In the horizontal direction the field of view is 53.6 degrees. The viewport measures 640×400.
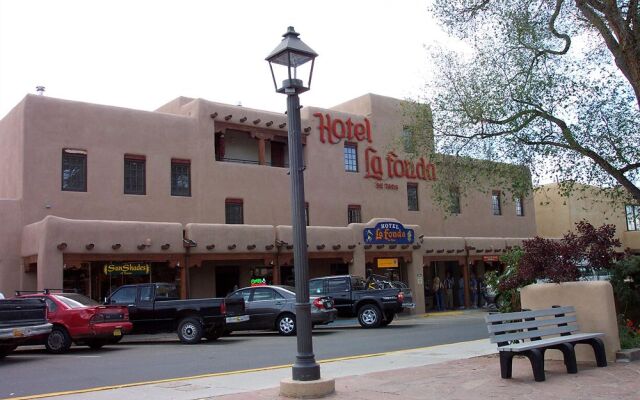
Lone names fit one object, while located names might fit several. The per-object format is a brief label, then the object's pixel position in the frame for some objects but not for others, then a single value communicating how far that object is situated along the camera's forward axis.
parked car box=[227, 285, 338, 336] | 20.05
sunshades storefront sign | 23.16
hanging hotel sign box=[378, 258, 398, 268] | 30.58
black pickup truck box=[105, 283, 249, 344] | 18.12
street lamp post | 8.57
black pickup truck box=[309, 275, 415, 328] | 22.14
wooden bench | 8.90
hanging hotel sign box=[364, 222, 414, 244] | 29.30
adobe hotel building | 22.42
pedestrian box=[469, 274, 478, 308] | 35.22
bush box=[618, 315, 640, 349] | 10.78
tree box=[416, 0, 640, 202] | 16.70
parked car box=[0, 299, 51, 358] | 14.44
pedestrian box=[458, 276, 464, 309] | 34.97
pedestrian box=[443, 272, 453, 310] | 34.94
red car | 16.22
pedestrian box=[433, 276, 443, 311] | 33.69
